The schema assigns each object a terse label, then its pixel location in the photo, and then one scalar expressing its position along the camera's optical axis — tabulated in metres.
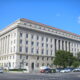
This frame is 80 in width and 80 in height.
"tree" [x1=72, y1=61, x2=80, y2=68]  56.93
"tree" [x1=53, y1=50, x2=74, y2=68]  54.83
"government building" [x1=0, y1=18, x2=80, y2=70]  53.16
